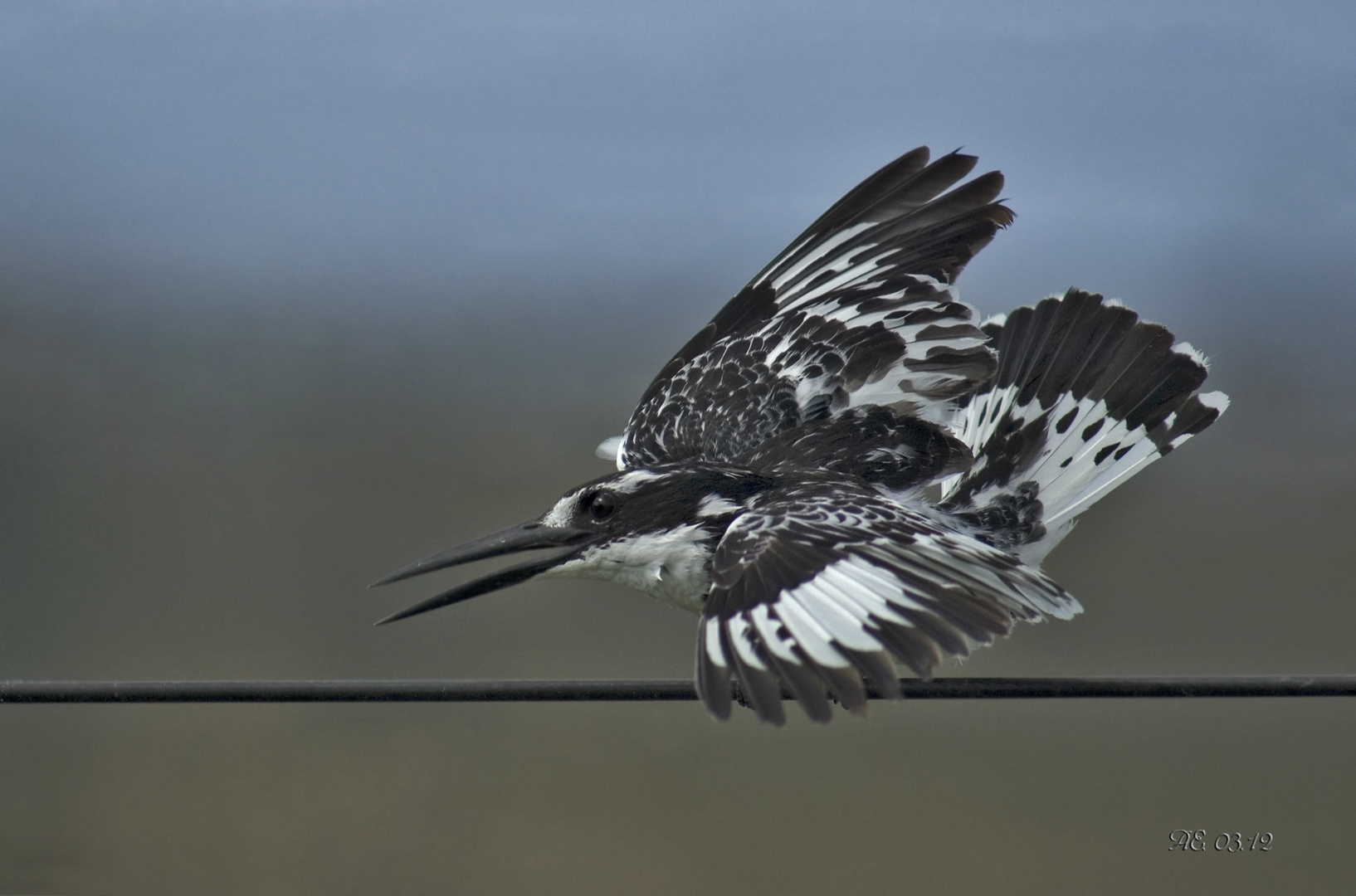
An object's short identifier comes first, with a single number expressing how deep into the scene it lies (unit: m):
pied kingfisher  7.03
